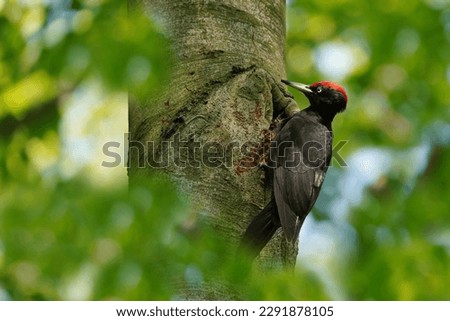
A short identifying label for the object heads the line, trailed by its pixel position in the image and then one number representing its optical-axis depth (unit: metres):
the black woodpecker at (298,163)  6.45
